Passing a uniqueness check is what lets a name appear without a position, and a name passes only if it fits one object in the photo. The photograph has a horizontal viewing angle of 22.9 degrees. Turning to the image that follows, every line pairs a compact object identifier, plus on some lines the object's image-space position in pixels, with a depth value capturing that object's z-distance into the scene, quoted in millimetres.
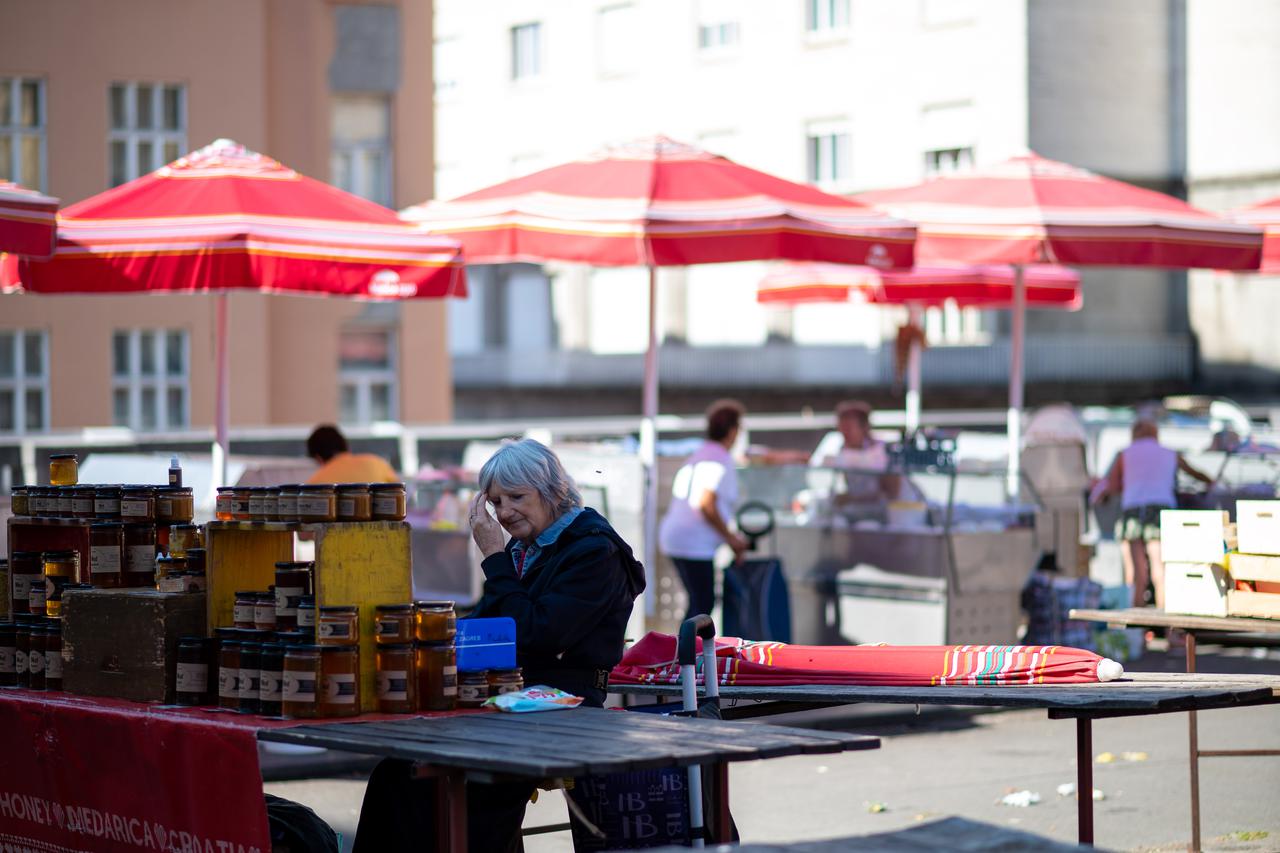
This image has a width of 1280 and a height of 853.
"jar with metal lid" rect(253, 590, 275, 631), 8932
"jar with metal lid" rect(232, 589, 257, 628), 9011
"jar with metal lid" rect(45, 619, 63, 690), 9880
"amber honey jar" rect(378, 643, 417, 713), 8712
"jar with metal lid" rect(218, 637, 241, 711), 8926
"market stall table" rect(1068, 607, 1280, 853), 13071
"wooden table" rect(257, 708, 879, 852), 7446
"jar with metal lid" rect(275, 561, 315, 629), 8834
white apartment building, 68961
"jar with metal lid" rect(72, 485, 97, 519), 10149
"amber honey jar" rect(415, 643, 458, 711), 8816
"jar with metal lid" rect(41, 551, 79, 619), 10045
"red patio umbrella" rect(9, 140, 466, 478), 16446
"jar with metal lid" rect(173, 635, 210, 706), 9115
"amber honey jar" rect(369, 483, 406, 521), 9005
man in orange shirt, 18206
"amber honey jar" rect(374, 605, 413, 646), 8730
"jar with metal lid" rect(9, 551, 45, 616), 10277
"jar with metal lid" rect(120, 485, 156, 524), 10039
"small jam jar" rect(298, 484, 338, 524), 8859
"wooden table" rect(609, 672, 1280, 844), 9305
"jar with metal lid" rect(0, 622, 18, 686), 10142
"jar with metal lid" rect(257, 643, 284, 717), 8669
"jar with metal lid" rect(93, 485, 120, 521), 10094
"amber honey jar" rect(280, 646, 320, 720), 8565
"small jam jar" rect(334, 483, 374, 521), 8907
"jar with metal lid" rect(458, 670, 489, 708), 8944
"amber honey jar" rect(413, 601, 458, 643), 8804
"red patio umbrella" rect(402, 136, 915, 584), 18084
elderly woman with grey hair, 8938
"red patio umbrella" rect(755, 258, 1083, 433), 29663
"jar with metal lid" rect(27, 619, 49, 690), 9965
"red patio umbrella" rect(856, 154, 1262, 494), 21141
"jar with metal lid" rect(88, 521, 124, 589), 9867
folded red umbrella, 10228
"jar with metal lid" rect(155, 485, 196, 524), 10173
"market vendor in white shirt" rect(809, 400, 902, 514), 20811
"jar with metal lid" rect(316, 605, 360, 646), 8626
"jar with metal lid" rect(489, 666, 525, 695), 9042
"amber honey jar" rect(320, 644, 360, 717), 8620
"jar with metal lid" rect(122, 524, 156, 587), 9983
